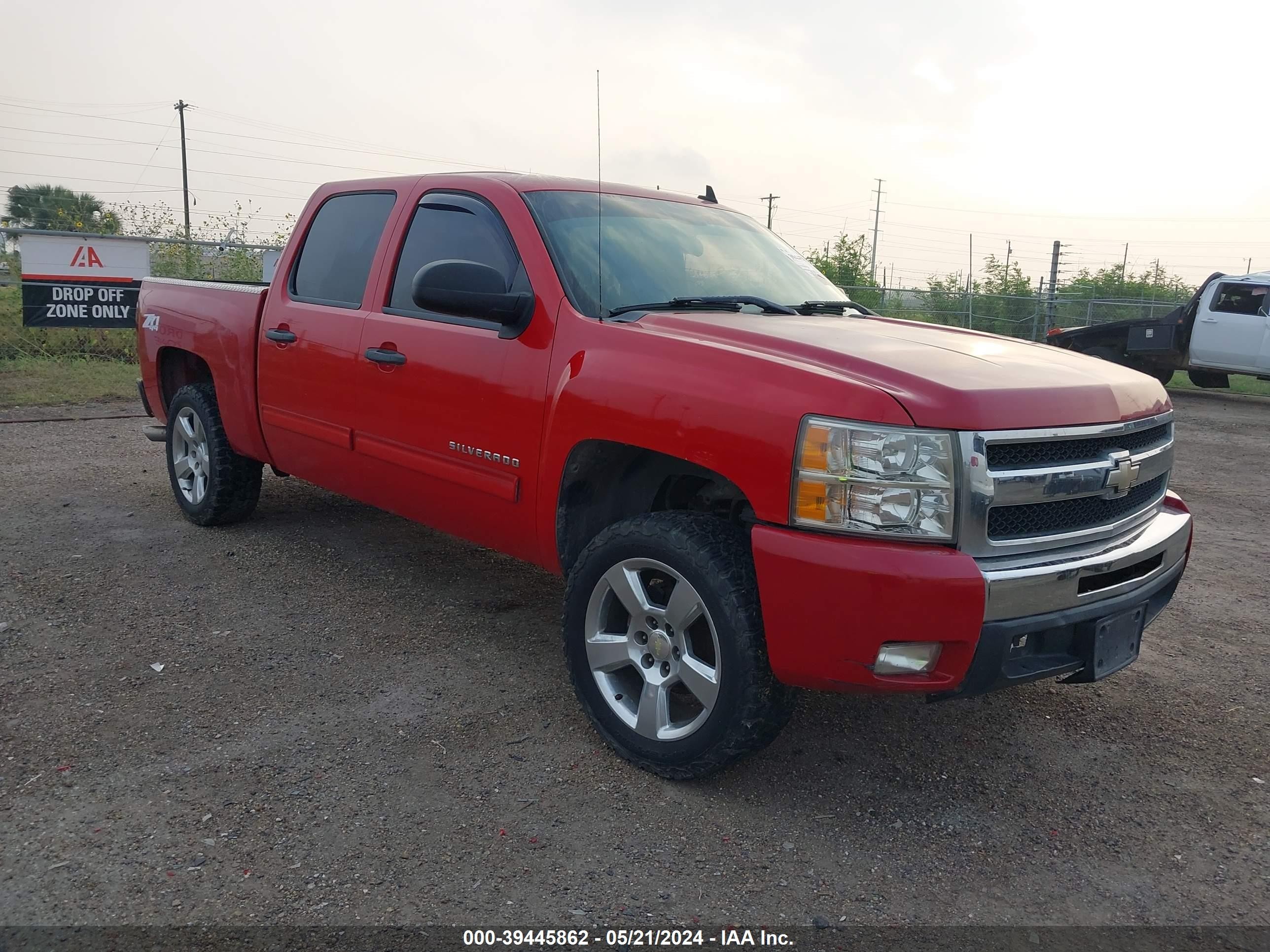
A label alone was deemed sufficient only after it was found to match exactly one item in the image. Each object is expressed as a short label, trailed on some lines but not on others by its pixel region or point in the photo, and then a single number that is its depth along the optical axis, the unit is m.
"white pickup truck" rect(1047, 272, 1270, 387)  14.32
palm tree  17.12
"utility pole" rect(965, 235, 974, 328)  22.92
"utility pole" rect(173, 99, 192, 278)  42.84
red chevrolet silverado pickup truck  2.64
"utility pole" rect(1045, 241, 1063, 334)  22.42
